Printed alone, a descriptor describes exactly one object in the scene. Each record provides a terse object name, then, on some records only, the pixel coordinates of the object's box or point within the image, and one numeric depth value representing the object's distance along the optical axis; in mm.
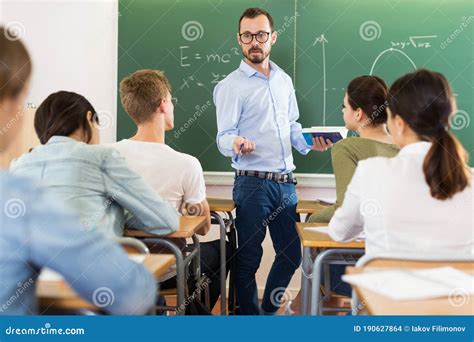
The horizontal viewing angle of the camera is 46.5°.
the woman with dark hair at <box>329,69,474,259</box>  1469
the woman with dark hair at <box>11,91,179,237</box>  1494
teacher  2127
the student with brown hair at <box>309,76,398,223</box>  1801
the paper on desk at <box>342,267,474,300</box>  1392
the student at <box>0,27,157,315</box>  1453
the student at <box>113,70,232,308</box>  1821
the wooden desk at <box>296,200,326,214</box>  2264
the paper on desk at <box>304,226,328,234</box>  1935
